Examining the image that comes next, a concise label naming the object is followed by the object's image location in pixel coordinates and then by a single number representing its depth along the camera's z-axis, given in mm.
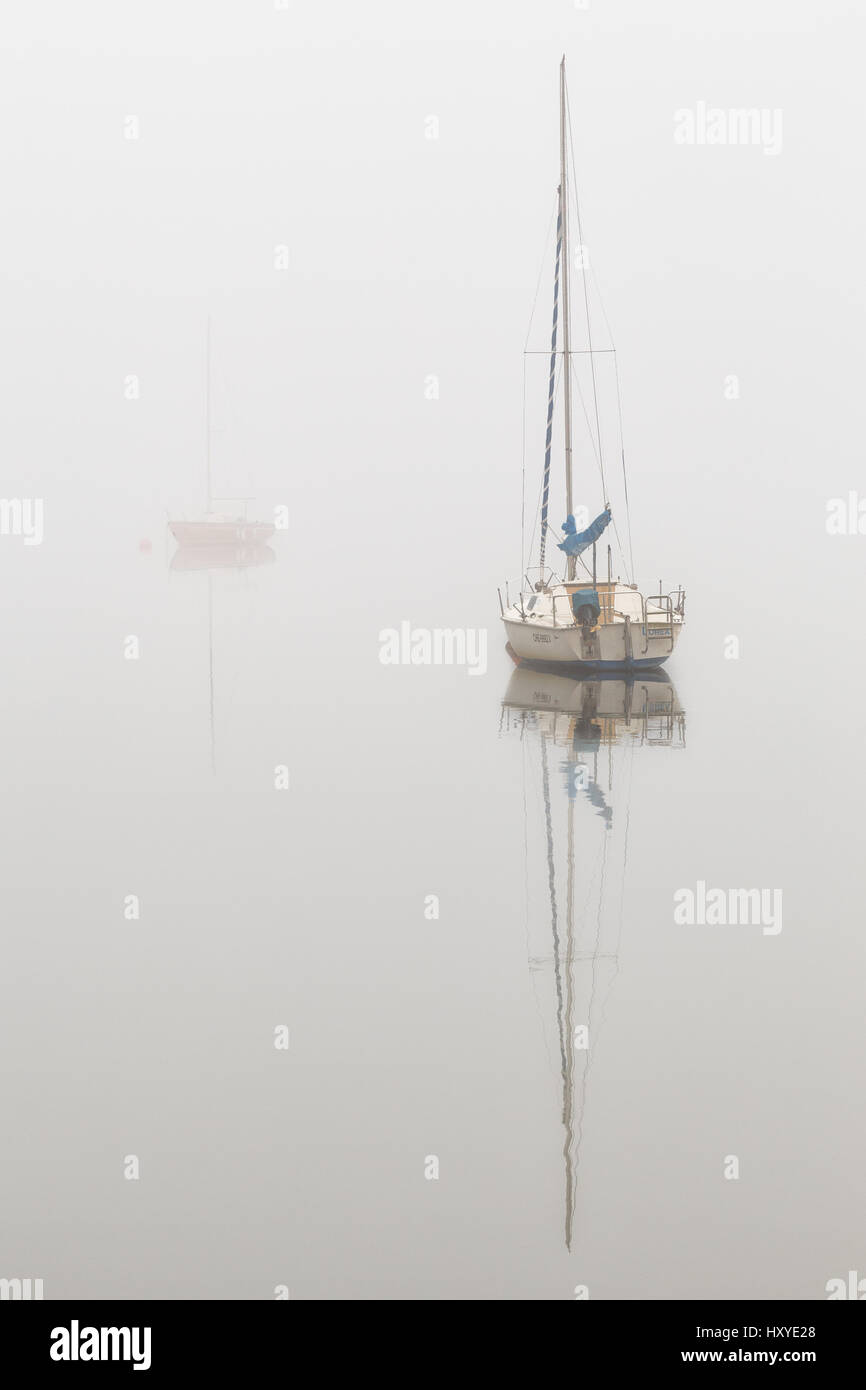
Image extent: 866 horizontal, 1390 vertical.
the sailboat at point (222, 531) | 67312
